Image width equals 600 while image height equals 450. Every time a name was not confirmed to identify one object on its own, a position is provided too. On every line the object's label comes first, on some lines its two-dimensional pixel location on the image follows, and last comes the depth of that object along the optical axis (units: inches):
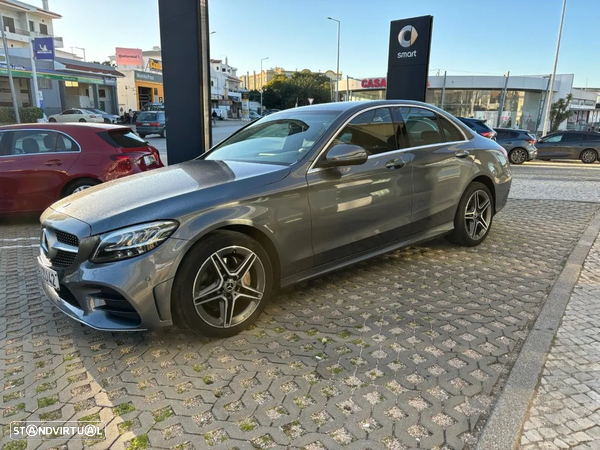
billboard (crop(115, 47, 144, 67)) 2739.9
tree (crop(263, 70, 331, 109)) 3292.8
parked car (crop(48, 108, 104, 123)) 1280.8
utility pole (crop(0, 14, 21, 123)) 1135.0
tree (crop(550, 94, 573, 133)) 1448.1
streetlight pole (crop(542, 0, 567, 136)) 988.1
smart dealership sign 429.4
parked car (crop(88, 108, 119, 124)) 1402.6
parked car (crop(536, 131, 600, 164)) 705.0
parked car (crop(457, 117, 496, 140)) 519.1
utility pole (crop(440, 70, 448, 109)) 1694.0
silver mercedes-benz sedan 111.0
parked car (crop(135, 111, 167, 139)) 1096.8
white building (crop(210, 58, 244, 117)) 2925.7
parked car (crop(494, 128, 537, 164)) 660.7
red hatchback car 251.6
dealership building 1701.5
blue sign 1204.5
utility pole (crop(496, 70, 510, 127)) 1595.0
